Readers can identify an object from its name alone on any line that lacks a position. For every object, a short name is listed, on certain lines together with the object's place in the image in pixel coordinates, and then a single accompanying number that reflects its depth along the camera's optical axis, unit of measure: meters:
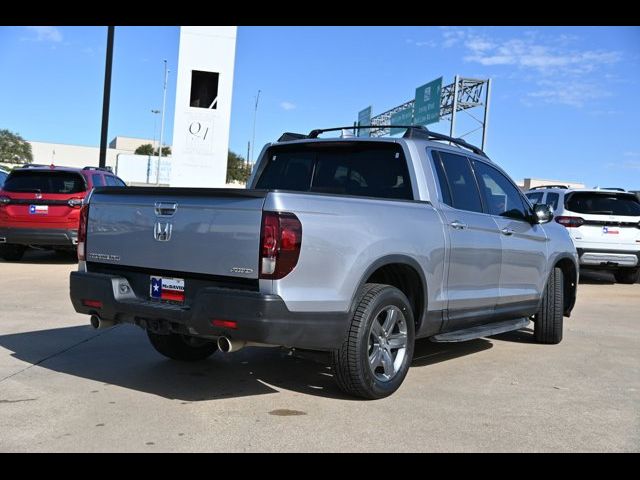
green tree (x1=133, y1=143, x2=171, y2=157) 97.14
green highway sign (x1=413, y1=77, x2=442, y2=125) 31.83
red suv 11.48
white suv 12.06
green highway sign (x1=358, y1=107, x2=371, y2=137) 46.16
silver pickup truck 3.83
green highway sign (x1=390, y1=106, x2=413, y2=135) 37.54
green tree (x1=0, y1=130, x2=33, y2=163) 94.44
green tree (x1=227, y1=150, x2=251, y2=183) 71.50
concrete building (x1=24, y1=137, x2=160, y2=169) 127.75
